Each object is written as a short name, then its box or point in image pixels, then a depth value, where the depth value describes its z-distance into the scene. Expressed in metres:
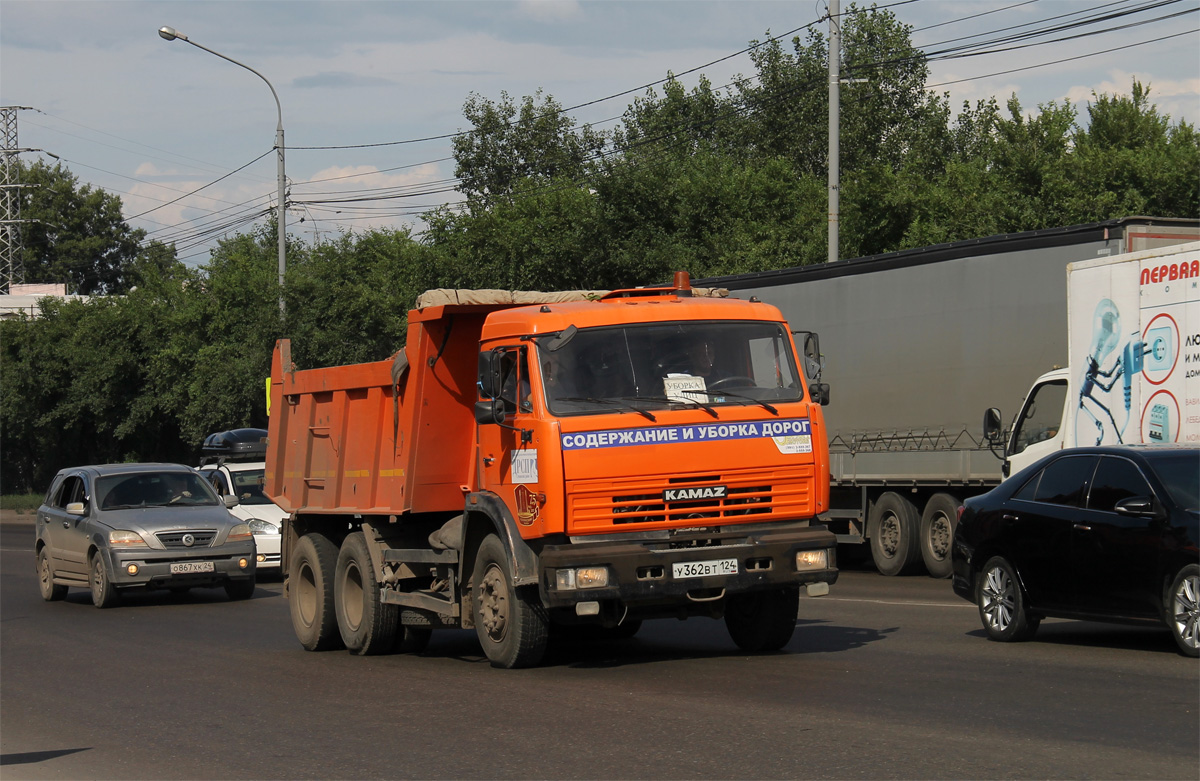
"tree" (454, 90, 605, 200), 73.62
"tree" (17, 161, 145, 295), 106.19
